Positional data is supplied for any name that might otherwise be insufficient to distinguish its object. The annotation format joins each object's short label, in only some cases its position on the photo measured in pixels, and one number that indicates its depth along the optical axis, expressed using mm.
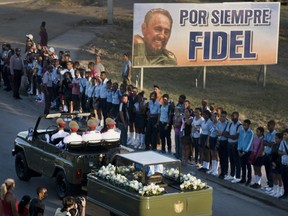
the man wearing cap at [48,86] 28047
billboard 30703
